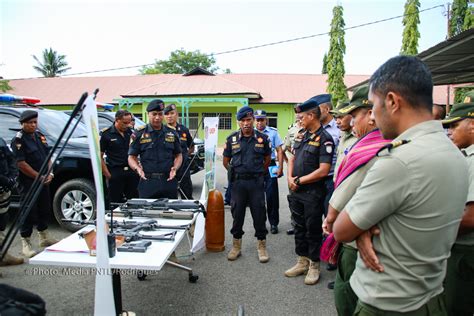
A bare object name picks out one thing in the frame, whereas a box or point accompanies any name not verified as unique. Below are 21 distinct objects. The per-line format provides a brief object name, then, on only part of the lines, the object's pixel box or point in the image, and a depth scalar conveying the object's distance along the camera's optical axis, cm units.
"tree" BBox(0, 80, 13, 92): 1915
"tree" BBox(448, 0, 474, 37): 1833
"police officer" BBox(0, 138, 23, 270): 355
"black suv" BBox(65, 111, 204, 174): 764
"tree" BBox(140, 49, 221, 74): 3760
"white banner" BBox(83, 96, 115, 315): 189
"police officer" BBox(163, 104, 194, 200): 542
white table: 211
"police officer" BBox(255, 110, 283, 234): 512
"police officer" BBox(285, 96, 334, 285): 338
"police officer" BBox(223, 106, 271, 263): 404
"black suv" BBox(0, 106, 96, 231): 481
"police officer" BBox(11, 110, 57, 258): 404
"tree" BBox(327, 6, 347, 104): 1978
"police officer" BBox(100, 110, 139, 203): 477
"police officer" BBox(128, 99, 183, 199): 402
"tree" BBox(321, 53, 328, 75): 2849
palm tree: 3834
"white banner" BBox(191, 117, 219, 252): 405
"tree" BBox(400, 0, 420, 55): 1788
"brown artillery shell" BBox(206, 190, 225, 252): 428
